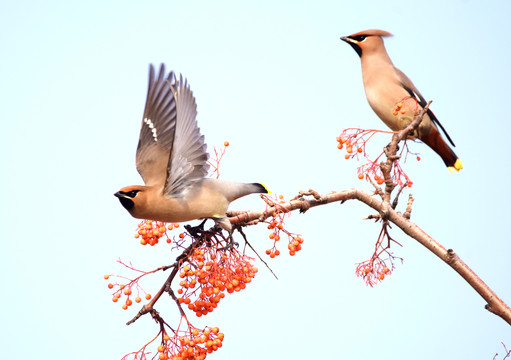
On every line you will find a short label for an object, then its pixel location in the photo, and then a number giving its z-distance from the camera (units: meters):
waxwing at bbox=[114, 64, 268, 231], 6.04
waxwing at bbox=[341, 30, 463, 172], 7.39
